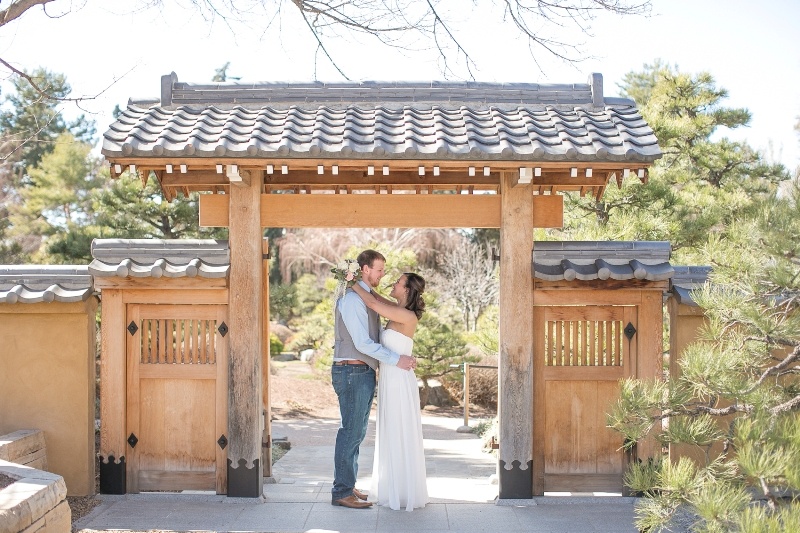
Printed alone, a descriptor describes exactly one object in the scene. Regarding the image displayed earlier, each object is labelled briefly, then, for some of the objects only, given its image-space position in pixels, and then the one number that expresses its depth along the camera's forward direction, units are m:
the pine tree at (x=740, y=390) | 3.41
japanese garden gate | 5.41
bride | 5.68
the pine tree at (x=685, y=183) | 9.01
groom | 5.62
